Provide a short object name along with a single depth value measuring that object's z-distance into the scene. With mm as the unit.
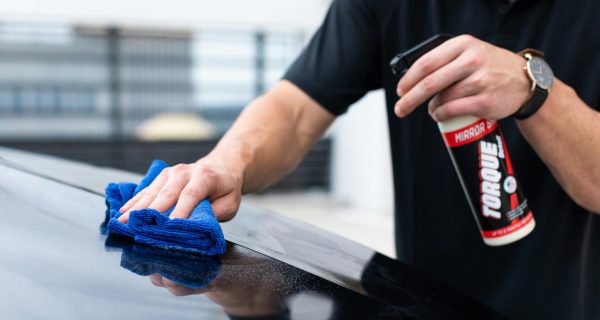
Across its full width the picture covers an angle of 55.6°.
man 861
